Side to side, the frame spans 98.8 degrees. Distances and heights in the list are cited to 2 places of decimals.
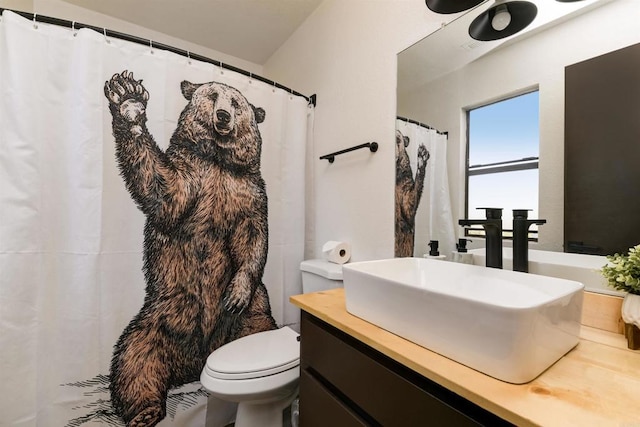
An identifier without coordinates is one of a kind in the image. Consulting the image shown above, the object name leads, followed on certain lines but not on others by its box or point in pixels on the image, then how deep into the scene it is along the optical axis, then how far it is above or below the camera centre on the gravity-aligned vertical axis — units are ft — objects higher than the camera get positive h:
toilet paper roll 4.99 -0.68
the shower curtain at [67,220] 3.44 -0.12
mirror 2.60 +1.69
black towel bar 4.57 +1.19
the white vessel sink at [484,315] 1.64 -0.73
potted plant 2.05 -0.53
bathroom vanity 1.44 -1.01
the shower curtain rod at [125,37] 3.61 +2.62
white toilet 3.66 -2.20
